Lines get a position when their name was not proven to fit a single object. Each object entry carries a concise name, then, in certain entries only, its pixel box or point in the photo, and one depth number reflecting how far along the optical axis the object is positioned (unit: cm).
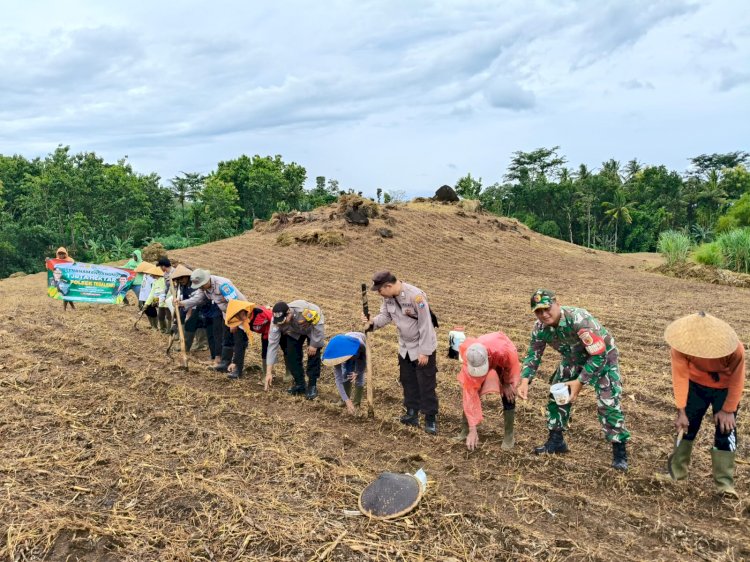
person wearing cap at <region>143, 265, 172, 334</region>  830
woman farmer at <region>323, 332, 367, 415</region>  490
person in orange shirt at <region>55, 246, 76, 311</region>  1030
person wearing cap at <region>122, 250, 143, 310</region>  1008
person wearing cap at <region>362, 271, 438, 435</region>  464
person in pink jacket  409
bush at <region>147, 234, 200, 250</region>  3028
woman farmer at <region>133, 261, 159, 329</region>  860
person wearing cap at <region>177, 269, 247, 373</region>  643
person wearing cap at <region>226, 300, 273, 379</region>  600
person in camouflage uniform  387
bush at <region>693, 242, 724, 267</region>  1559
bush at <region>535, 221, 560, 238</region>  3747
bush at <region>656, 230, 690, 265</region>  1703
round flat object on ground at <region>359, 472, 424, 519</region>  343
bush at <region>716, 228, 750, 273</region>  1525
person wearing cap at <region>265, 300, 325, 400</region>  540
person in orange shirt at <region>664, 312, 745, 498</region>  340
